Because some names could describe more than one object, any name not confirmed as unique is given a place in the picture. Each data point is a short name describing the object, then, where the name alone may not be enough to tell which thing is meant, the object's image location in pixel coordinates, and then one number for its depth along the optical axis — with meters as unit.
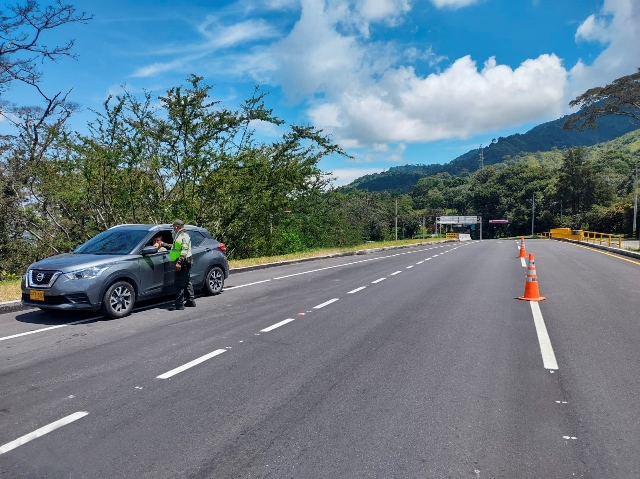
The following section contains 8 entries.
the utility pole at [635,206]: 51.20
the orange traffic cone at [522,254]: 23.63
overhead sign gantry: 109.69
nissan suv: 8.05
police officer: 9.23
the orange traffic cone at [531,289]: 10.30
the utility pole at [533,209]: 100.69
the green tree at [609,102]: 33.97
